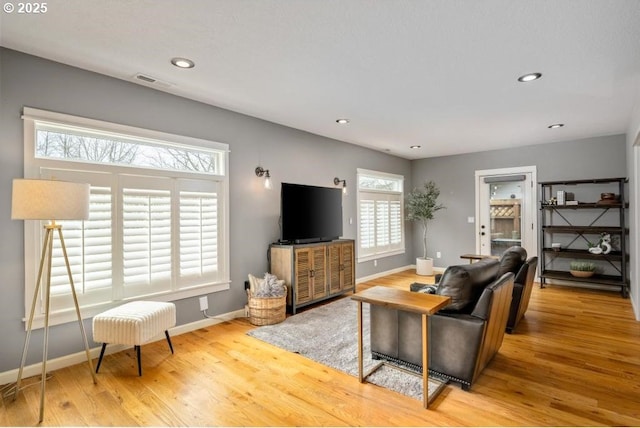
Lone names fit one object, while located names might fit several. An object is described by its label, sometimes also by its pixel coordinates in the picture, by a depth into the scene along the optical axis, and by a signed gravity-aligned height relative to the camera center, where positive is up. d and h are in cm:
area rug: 254 -128
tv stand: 425 -74
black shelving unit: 518 -24
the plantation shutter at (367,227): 625 -23
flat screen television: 445 +3
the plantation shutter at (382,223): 666 -17
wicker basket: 384 -111
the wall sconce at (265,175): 438 +54
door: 623 +8
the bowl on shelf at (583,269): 535 -91
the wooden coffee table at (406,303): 217 -61
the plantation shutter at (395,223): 705 -18
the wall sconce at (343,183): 566 +55
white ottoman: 265 -90
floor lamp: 221 +8
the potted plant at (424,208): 689 +13
